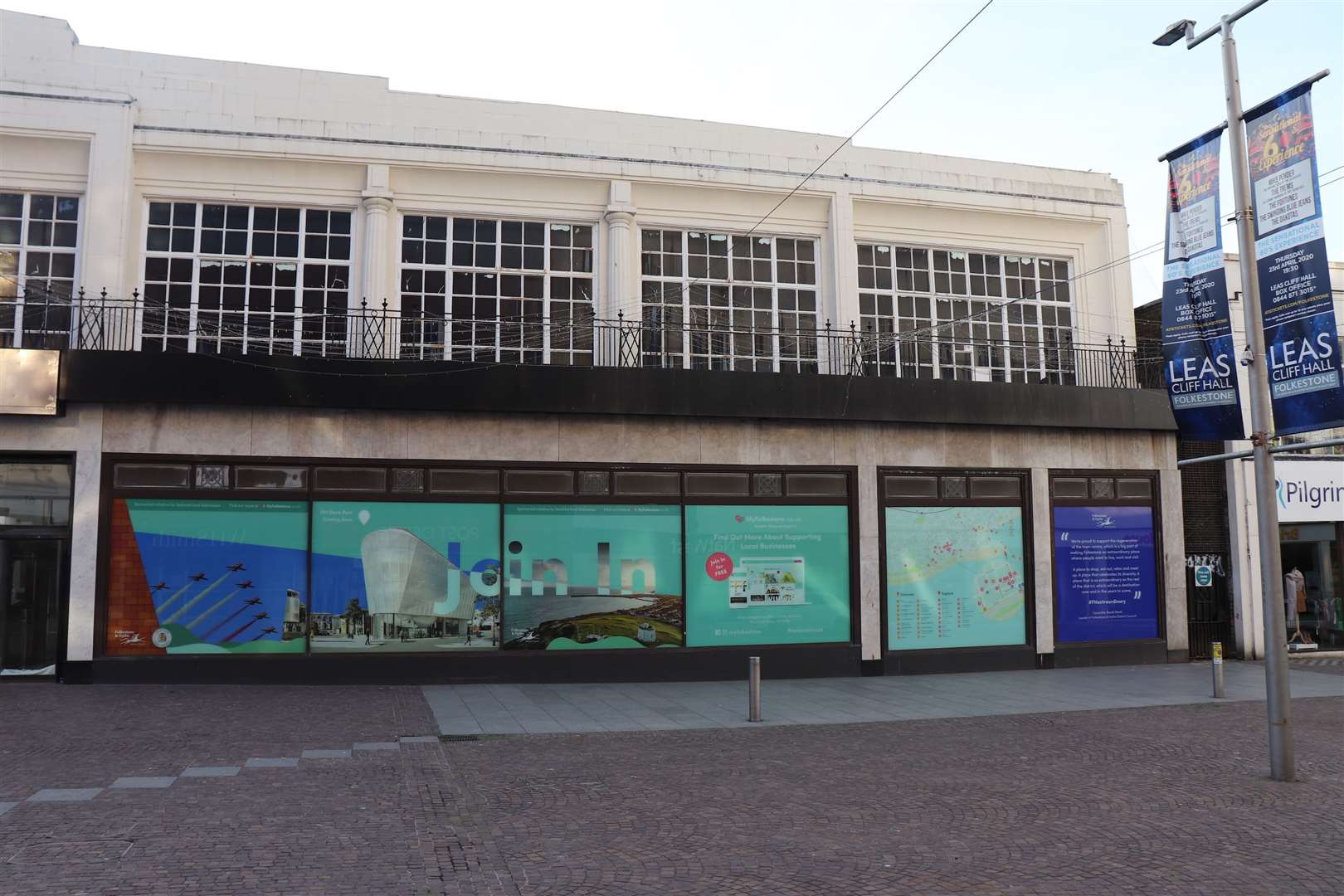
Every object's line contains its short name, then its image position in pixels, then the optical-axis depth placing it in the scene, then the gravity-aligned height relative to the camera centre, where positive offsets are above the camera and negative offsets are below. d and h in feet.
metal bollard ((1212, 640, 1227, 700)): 47.65 -5.51
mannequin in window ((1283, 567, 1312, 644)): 67.92 -2.99
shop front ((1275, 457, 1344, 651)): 67.72 +0.17
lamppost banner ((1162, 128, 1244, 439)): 32.53 +8.11
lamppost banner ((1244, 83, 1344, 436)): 29.91 +8.57
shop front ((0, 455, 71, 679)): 49.44 -0.08
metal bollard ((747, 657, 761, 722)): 41.49 -5.42
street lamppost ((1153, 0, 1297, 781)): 30.40 +3.43
